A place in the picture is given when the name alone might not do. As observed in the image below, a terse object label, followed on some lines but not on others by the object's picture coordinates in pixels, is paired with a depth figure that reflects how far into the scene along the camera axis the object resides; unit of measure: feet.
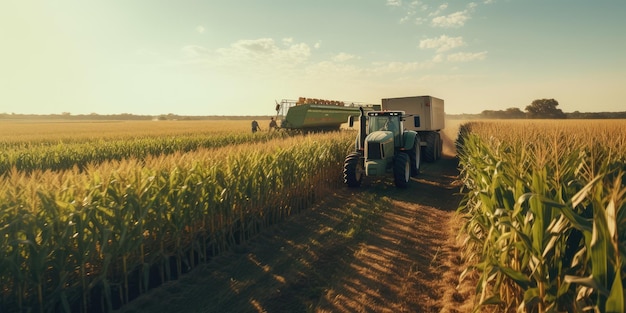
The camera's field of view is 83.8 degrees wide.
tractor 35.01
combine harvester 70.03
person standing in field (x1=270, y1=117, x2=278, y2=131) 77.51
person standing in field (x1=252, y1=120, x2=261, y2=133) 86.02
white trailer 53.42
